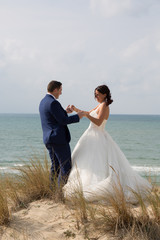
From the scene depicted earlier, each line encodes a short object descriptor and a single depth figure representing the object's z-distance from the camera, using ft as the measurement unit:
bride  17.10
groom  16.80
